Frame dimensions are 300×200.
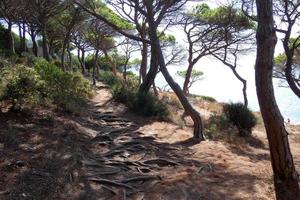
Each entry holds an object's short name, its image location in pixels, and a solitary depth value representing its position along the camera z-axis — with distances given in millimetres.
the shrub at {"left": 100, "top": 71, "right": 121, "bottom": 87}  15299
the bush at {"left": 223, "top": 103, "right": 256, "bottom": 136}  9314
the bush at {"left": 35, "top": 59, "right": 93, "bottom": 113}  6779
